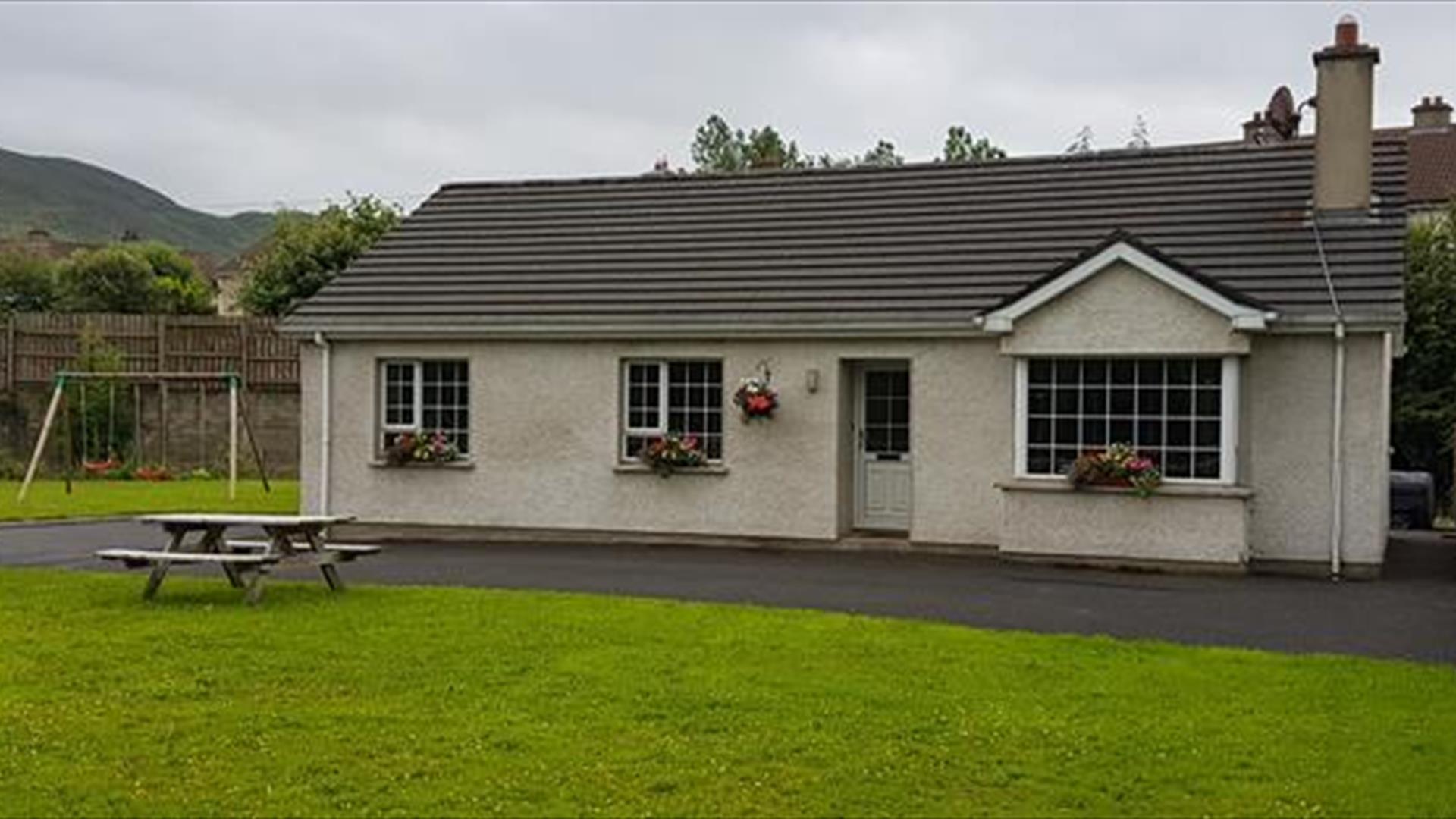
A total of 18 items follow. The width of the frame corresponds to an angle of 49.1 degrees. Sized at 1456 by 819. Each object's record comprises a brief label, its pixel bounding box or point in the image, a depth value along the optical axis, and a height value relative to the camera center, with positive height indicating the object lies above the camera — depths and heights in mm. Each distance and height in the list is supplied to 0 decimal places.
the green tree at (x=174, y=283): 64375 +3497
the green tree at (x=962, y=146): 61844 +8842
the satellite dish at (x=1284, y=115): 21188 +3484
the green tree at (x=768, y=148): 51556 +8634
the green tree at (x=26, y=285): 65750 +3276
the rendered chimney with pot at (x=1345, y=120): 17781 +2875
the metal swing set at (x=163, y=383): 26250 -604
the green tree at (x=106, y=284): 63688 +3233
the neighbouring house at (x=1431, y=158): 47219 +6973
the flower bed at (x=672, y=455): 19578 -1047
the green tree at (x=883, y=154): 70938 +9922
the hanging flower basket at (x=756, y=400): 19109 -347
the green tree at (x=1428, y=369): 31719 +179
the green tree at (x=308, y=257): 41031 +2806
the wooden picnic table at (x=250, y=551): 13469 -1636
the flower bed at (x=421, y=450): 20656 -1082
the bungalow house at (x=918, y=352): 17062 +235
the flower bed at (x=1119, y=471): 16906 -1030
